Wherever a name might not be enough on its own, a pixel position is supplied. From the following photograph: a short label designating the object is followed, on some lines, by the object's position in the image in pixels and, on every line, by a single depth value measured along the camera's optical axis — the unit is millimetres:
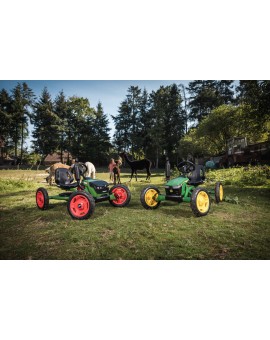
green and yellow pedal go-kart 3681
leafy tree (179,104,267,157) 13453
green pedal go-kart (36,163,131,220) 3484
